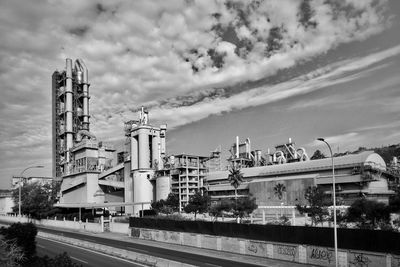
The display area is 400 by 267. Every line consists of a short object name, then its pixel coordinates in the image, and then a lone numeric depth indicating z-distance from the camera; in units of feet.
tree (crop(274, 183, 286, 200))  382.83
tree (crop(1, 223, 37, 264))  85.42
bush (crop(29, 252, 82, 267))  56.18
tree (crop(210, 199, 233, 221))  320.95
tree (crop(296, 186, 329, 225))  220.88
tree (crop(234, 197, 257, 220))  292.61
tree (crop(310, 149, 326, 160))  617.95
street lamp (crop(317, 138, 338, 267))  96.55
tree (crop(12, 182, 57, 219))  339.16
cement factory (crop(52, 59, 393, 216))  354.95
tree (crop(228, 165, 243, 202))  357.00
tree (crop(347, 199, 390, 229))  204.03
